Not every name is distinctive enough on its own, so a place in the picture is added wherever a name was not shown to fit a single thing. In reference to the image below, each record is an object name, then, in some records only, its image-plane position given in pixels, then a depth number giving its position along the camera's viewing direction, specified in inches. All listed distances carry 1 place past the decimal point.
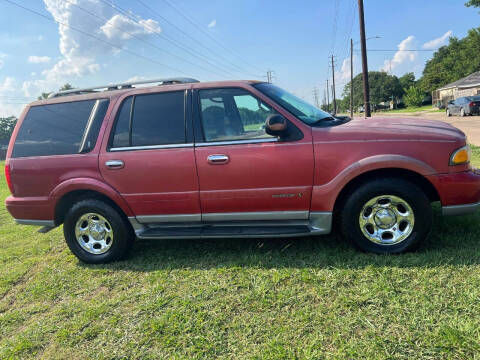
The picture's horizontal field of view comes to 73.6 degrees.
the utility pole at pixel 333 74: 2269.9
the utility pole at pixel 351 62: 1669.8
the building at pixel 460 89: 1573.6
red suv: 122.9
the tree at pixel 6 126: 3255.4
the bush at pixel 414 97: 2593.5
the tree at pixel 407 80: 3745.1
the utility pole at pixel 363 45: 612.7
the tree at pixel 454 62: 2121.1
